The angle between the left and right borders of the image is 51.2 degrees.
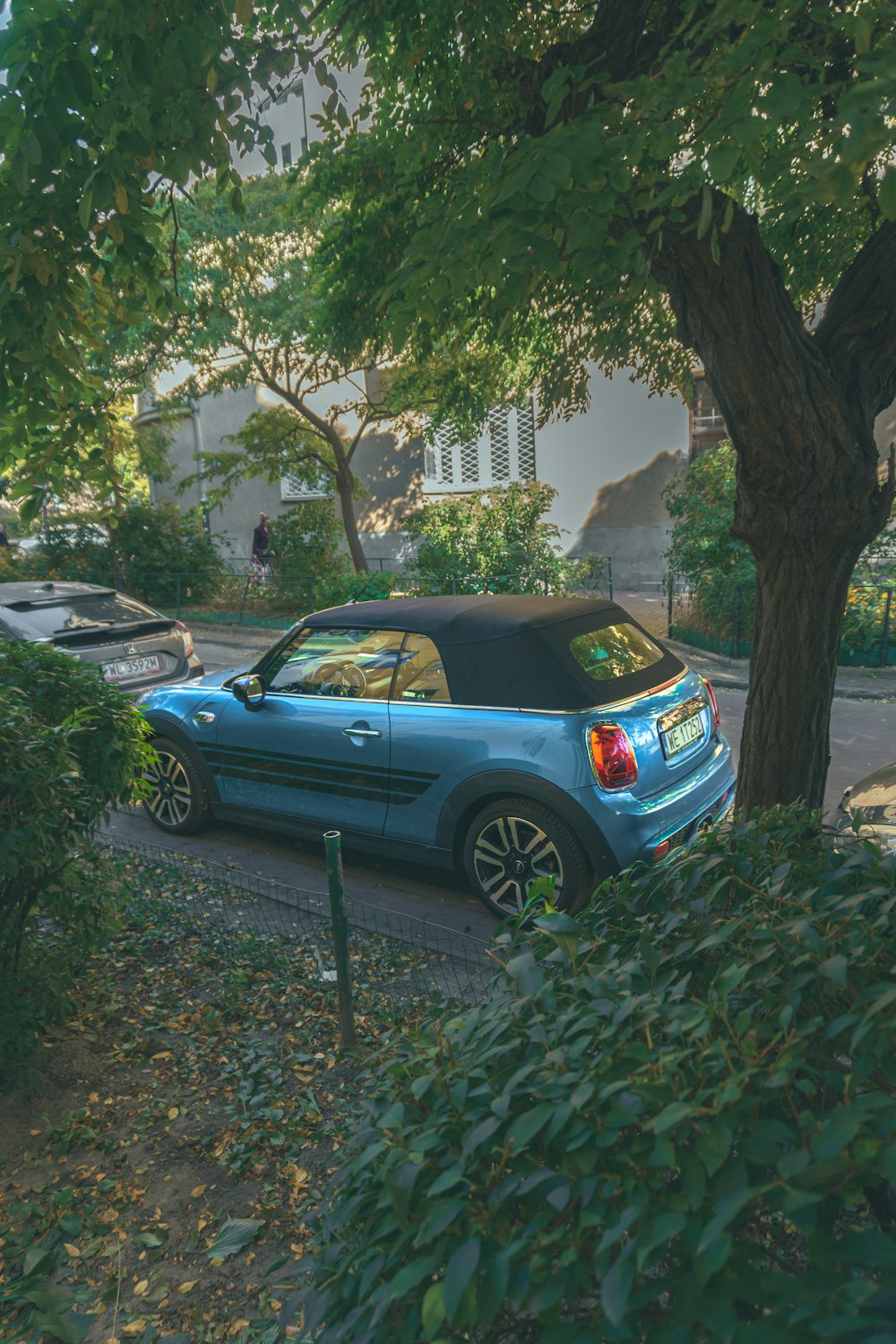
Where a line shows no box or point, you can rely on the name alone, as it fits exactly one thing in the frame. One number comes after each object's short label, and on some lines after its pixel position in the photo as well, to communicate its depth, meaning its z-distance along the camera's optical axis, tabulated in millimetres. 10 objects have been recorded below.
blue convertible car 4797
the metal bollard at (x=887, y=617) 11492
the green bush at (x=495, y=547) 15320
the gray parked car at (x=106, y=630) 8078
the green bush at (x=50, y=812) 3457
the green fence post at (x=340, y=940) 3910
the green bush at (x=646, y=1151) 1143
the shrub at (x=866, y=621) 11664
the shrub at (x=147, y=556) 20156
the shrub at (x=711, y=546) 12891
